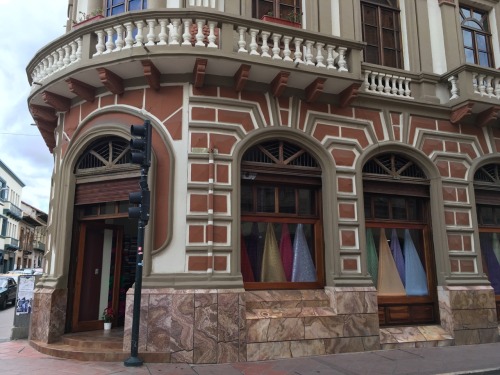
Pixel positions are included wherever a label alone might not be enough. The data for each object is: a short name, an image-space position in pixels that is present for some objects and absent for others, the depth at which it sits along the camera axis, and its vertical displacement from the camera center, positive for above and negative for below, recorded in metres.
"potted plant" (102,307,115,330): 10.12 -0.81
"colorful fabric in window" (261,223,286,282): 9.44 +0.37
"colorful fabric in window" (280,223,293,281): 9.62 +0.58
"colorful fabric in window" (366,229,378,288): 10.32 +0.50
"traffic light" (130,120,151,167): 7.59 +2.25
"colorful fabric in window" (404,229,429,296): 10.57 +0.14
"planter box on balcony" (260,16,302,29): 9.81 +5.58
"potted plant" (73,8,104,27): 9.77 +5.86
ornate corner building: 8.52 +2.16
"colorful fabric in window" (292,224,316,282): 9.63 +0.39
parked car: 20.80 -0.47
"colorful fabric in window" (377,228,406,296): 10.37 +0.10
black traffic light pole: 7.46 +1.16
